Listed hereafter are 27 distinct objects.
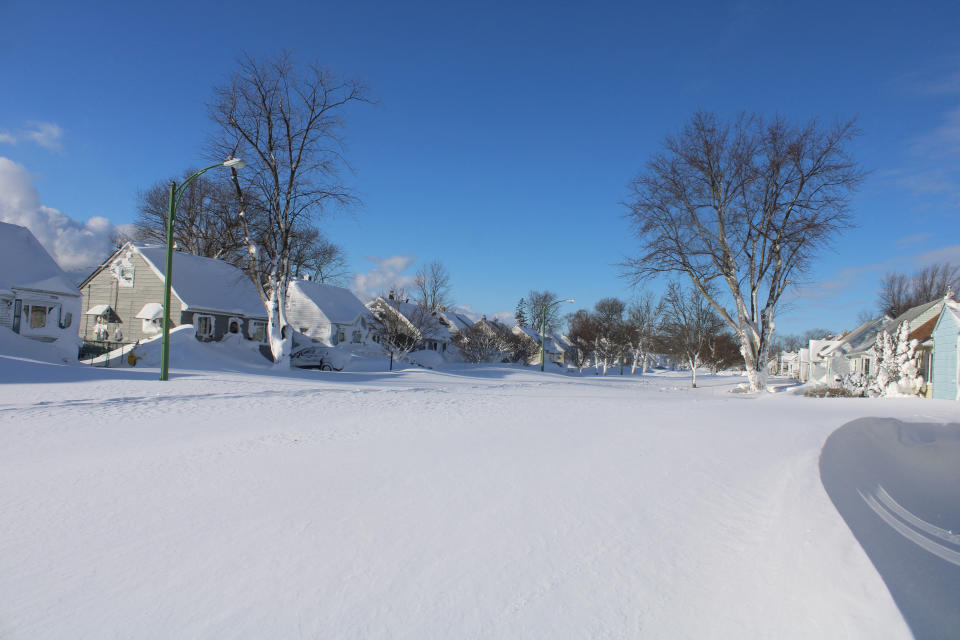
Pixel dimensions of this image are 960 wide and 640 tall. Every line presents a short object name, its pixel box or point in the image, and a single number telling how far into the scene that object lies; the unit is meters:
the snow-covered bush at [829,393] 22.50
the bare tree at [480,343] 56.09
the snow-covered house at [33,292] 24.34
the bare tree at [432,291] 65.31
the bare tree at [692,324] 47.12
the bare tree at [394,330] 45.09
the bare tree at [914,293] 51.75
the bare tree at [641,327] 65.75
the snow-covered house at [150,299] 31.77
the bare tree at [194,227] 44.88
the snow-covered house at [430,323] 46.96
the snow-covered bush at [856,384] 25.60
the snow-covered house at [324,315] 43.38
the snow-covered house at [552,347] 80.72
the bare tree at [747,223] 23.16
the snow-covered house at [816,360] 51.34
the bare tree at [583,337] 64.56
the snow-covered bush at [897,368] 23.98
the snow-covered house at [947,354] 21.28
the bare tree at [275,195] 22.95
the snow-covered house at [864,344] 31.39
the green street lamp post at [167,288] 15.10
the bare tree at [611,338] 63.75
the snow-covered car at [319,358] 30.65
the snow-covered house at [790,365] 81.33
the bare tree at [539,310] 86.38
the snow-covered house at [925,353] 24.72
